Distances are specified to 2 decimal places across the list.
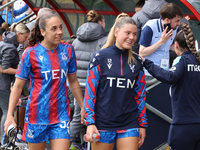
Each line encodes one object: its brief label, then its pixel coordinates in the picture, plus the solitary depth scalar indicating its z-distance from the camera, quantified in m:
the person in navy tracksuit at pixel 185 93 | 6.12
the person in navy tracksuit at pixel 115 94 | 5.66
